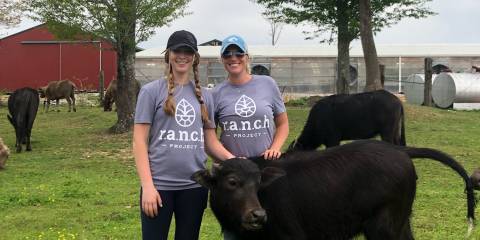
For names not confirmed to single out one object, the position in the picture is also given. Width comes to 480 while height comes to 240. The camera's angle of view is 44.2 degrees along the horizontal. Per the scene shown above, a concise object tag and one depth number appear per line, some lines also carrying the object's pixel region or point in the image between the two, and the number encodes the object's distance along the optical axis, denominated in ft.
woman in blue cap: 14.90
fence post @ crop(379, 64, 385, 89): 67.22
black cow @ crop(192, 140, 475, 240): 13.94
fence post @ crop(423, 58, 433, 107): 74.74
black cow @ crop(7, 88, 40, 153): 46.70
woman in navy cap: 13.41
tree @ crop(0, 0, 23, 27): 103.30
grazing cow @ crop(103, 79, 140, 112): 79.22
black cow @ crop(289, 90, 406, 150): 37.99
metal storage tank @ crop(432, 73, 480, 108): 84.07
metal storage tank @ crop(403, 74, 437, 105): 89.15
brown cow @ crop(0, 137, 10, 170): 37.52
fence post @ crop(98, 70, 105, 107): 94.75
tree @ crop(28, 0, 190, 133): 49.62
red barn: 142.61
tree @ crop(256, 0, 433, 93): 73.82
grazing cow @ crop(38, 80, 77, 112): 86.43
